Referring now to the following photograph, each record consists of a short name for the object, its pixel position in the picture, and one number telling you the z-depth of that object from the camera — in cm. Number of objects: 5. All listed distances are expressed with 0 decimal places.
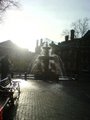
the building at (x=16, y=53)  3334
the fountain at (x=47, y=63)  1331
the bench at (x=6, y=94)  438
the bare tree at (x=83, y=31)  2632
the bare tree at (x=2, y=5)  1121
